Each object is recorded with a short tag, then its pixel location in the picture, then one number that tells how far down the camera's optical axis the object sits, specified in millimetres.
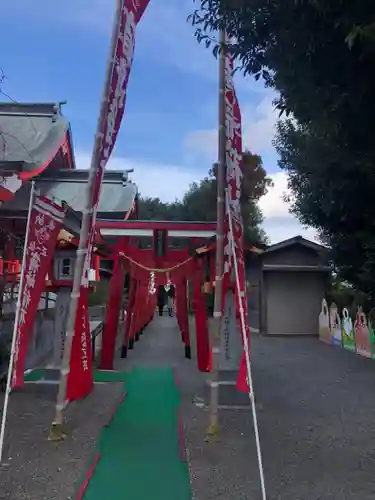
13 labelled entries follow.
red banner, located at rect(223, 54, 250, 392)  6977
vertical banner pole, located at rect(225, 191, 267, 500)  5787
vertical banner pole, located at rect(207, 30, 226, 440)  6641
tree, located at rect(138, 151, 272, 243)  24344
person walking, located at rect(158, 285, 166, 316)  44344
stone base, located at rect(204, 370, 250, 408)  8320
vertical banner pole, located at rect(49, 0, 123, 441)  6332
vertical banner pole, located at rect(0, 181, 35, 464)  5719
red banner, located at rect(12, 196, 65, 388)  6277
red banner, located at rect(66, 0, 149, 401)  6395
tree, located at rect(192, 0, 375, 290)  3875
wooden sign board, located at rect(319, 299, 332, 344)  18594
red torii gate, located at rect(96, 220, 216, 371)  11008
